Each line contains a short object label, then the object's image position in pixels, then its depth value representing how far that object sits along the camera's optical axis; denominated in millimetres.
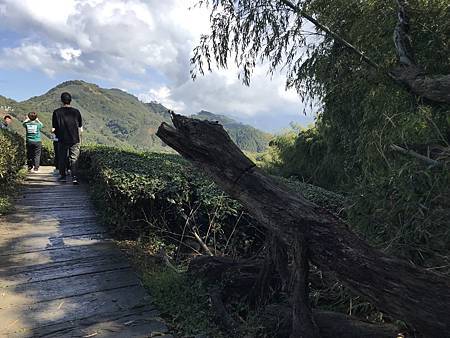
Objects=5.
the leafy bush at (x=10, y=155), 6172
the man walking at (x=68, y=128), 6996
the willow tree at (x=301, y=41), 3191
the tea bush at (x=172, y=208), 4413
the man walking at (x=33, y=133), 8539
